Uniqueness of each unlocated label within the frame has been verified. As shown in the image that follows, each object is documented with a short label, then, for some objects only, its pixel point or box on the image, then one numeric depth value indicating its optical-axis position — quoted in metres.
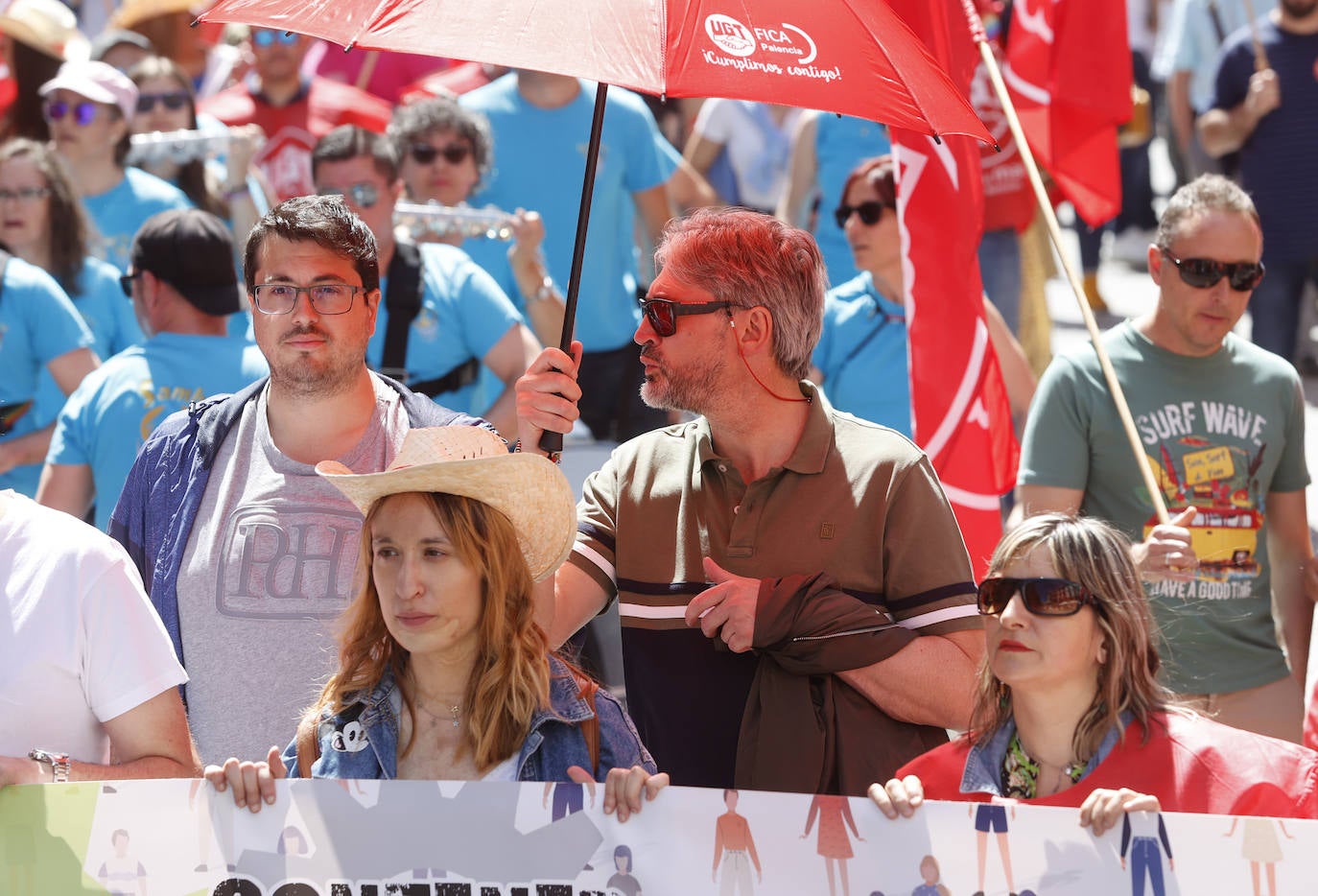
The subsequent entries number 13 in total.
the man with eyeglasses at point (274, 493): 7.60
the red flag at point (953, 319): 10.11
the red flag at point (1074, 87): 12.35
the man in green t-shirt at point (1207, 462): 10.00
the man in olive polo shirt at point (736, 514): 7.42
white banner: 6.32
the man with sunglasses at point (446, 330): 11.86
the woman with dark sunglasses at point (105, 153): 15.62
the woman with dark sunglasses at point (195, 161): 16.44
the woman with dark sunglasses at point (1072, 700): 6.65
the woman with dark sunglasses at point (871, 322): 12.47
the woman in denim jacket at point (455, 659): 6.49
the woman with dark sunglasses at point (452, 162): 14.31
